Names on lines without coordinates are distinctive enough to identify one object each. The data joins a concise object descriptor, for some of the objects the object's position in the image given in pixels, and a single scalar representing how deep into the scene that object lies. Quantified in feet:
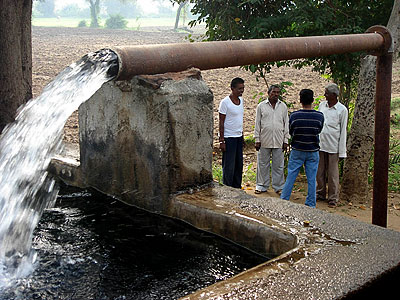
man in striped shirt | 17.31
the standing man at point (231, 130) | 19.94
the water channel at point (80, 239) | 9.30
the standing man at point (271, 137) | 21.16
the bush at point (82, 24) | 157.10
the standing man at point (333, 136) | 20.03
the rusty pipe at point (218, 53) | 10.78
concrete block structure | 12.00
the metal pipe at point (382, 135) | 13.98
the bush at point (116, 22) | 156.46
